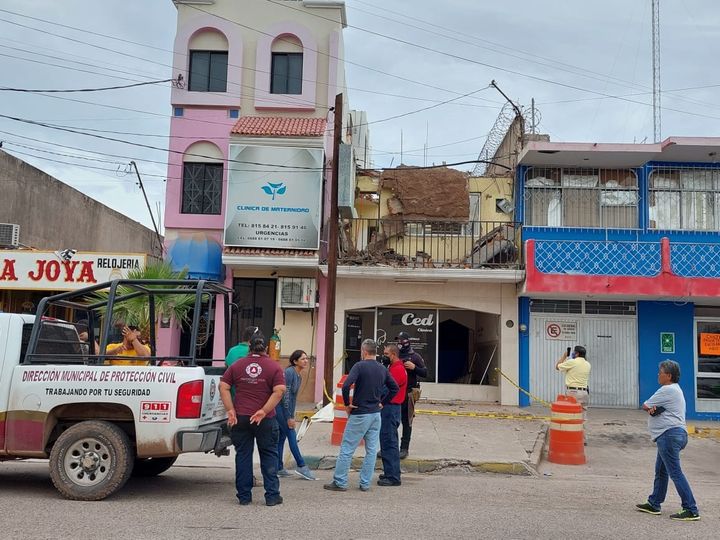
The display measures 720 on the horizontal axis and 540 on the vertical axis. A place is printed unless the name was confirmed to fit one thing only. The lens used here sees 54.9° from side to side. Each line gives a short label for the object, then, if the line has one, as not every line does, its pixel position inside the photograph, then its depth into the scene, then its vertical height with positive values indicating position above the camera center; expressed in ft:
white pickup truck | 23.26 -2.87
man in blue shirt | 26.66 -3.16
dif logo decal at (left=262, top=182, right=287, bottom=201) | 57.26 +11.93
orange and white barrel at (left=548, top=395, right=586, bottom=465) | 34.40 -4.56
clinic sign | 56.70 +11.18
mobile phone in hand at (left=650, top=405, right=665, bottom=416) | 24.03 -2.26
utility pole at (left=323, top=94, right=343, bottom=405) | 47.21 +5.37
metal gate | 55.88 -1.16
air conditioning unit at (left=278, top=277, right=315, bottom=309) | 57.52 +3.35
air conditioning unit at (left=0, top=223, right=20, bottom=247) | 62.95 +8.18
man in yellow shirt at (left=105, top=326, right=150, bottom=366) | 32.12 -0.88
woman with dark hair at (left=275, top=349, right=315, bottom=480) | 28.91 -3.49
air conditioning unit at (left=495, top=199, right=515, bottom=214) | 59.36 +11.54
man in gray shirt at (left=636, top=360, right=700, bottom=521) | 23.20 -3.17
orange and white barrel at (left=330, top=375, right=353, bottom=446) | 35.60 -4.47
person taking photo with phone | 41.11 -1.95
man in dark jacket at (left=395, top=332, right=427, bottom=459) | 31.62 -2.04
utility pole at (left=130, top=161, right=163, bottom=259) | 60.13 +11.62
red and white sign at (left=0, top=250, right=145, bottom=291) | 59.26 +5.04
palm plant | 46.47 +1.68
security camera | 59.47 +6.14
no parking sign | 56.34 +0.92
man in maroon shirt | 23.32 -2.86
